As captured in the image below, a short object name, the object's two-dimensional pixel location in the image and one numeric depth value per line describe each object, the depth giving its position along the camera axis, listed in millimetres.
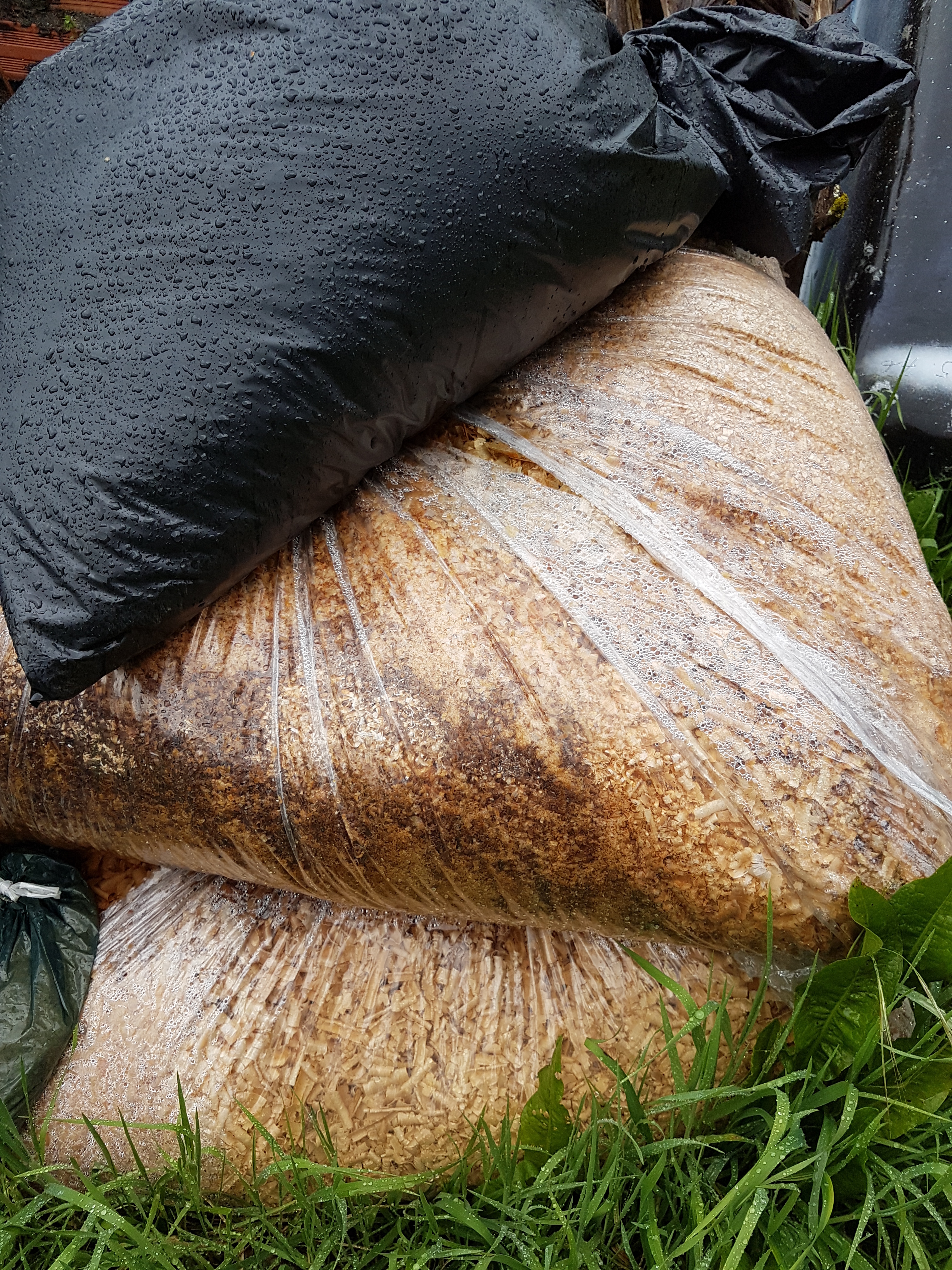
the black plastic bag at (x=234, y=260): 842
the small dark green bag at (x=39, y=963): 1076
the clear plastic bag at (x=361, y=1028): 1023
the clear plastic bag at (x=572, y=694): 868
